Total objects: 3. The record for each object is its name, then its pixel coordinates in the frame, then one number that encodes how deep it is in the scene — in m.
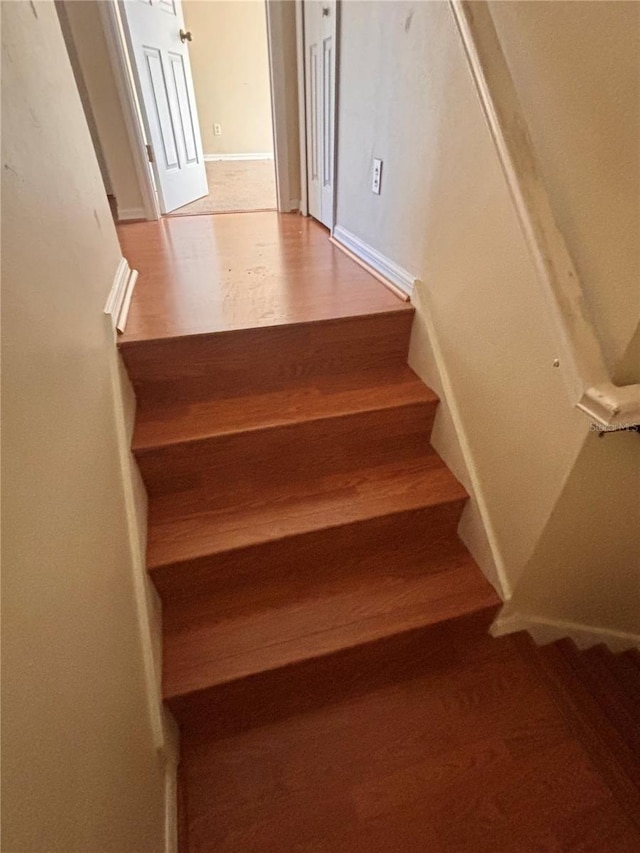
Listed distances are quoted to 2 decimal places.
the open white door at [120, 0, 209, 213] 2.53
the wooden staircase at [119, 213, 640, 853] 1.06
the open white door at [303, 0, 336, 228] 2.07
